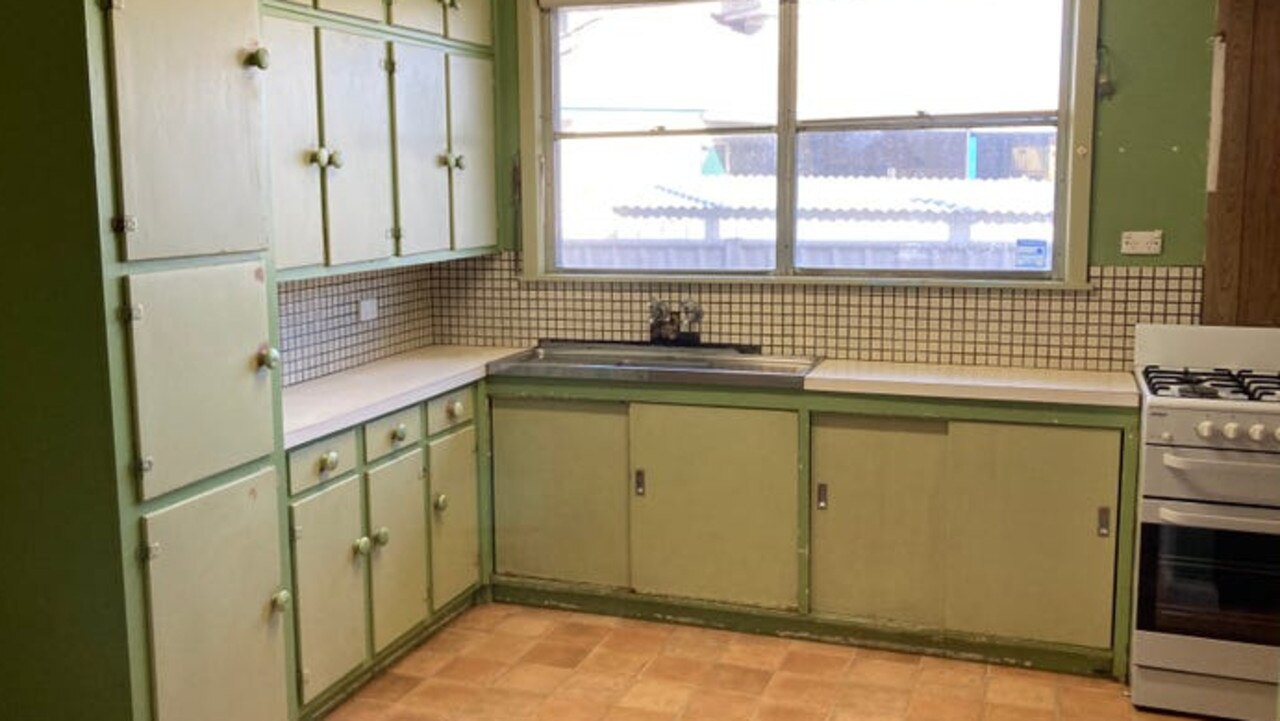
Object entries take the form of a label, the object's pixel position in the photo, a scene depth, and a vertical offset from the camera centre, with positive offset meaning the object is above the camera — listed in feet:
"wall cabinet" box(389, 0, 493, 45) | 13.23 +2.32
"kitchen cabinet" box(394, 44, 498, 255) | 13.47 +0.83
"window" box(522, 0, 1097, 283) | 13.67 +0.98
